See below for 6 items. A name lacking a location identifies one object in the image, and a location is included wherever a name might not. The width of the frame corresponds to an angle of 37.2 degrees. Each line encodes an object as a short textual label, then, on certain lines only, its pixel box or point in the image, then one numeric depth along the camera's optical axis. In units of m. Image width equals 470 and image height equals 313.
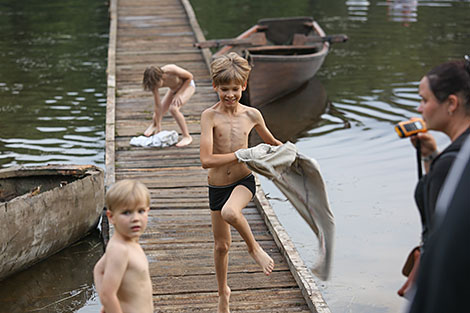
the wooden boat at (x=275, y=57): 13.03
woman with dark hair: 2.53
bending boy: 9.13
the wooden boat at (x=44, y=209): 6.32
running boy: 4.62
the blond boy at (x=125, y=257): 3.30
